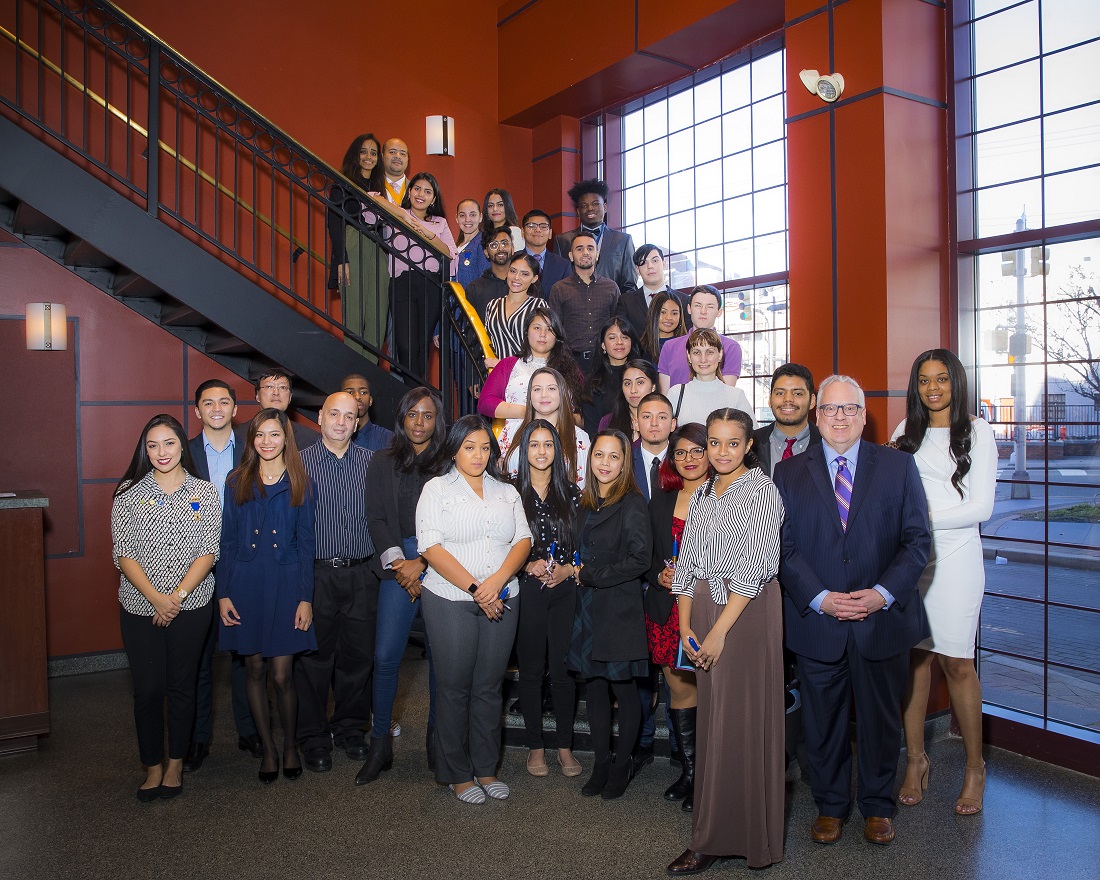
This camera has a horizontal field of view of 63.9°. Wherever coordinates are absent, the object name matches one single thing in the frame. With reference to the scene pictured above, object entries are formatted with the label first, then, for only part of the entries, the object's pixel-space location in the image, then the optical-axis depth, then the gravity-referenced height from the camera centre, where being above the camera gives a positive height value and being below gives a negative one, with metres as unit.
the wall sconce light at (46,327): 5.46 +0.71
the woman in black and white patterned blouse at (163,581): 3.56 -0.57
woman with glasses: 3.51 -0.65
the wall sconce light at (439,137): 7.28 +2.49
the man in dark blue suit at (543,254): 5.83 +1.22
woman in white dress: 3.47 -0.33
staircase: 4.77 +1.37
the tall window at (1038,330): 4.15 +0.50
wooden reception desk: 4.17 -0.89
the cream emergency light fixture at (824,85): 4.85 +1.93
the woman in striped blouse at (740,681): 2.94 -0.83
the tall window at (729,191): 6.21 +1.86
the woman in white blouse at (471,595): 3.50 -0.63
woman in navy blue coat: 3.72 -0.56
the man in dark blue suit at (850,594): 3.14 -0.57
